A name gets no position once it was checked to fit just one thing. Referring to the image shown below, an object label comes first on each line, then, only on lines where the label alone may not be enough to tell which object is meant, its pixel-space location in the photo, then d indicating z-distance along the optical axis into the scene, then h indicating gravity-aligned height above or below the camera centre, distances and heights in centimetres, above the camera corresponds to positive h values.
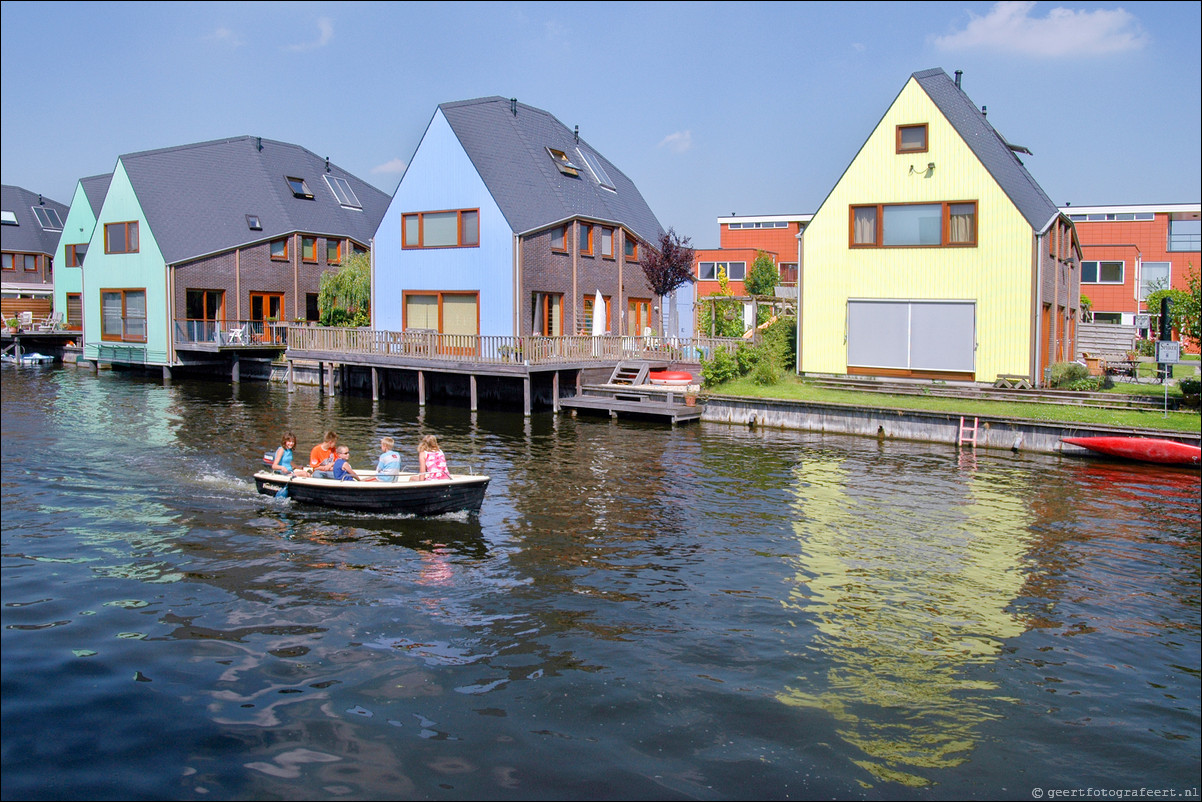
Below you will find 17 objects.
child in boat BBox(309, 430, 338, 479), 2042 -208
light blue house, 3984 +551
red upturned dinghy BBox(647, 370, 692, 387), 3850 -51
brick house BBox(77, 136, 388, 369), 5106 +615
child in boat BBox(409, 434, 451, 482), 1956 -204
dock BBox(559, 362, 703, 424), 3556 -136
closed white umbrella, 4144 +205
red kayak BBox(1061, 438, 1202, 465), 2611 -227
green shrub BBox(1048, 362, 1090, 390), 3384 -22
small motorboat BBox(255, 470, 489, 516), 1908 -265
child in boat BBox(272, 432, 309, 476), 2047 -211
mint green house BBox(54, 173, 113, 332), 6438 +783
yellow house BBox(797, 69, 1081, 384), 3422 +410
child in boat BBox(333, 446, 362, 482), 2003 -226
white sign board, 2989 +55
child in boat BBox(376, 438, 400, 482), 1981 -212
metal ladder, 2992 -211
